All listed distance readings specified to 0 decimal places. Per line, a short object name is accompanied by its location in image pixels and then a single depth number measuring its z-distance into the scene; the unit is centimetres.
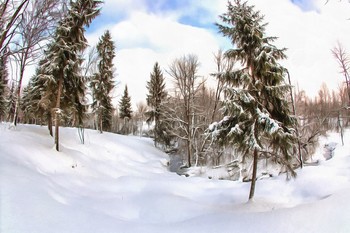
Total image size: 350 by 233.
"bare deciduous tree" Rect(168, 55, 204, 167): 2319
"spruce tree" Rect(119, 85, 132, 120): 4131
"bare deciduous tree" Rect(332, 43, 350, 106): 2230
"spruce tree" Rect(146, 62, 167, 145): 2966
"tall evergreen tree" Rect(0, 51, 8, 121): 2706
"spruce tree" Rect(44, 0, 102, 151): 1345
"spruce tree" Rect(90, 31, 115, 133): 2623
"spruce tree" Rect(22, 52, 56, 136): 1389
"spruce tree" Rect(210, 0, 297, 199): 825
